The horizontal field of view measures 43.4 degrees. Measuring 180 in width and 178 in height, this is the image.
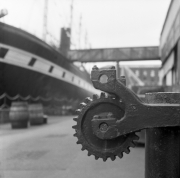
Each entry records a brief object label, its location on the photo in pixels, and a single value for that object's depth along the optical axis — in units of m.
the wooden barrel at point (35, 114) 9.90
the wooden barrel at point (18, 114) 8.57
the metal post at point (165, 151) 1.30
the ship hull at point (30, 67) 10.80
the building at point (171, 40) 9.59
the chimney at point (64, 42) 21.15
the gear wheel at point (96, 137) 1.32
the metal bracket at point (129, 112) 1.22
